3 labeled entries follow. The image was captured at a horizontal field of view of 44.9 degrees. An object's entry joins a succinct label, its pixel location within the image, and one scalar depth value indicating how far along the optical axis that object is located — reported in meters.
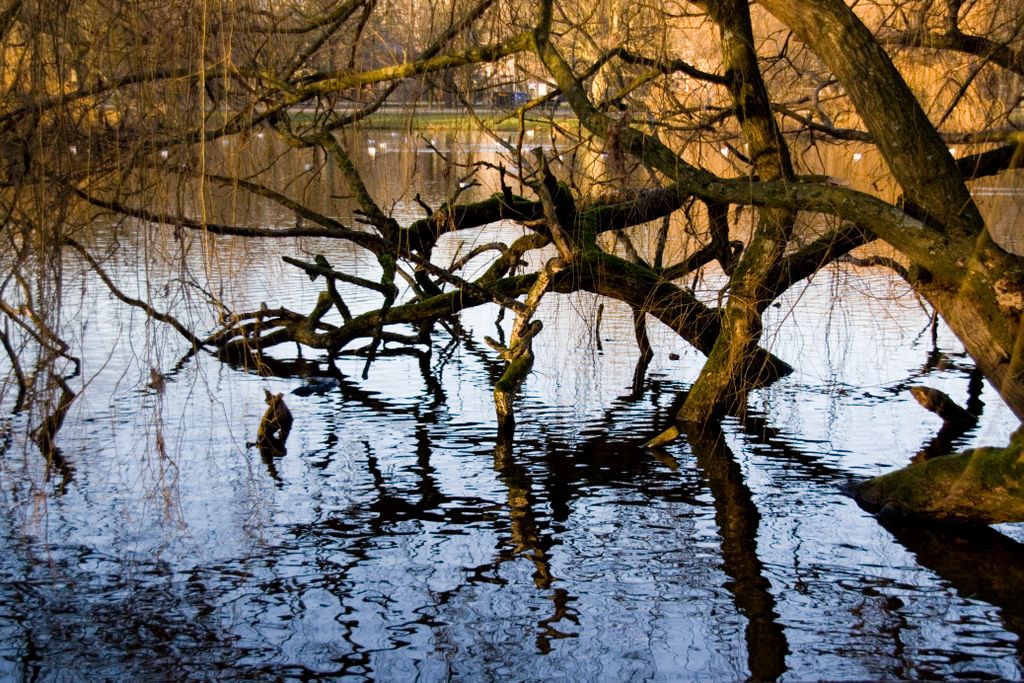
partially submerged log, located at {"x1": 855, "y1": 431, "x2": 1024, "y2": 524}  6.31
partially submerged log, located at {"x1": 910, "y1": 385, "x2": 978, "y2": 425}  8.75
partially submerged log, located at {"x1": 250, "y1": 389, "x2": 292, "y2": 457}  8.13
